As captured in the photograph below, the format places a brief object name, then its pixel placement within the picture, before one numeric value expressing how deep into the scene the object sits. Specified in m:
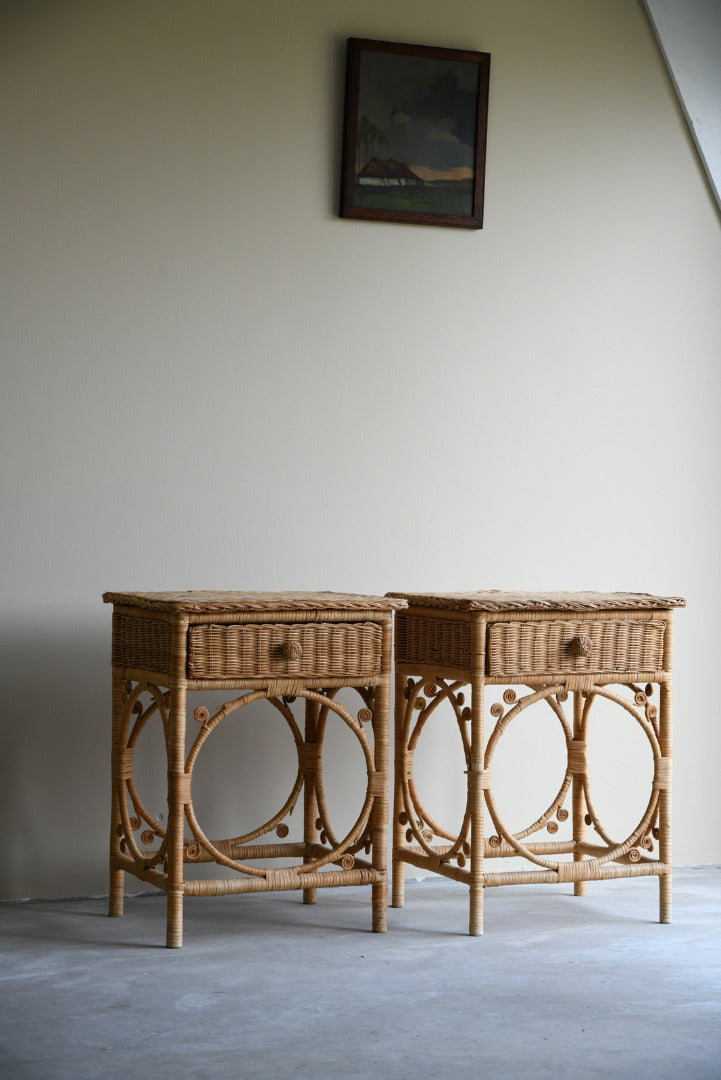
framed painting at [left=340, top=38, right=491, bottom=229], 3.12
